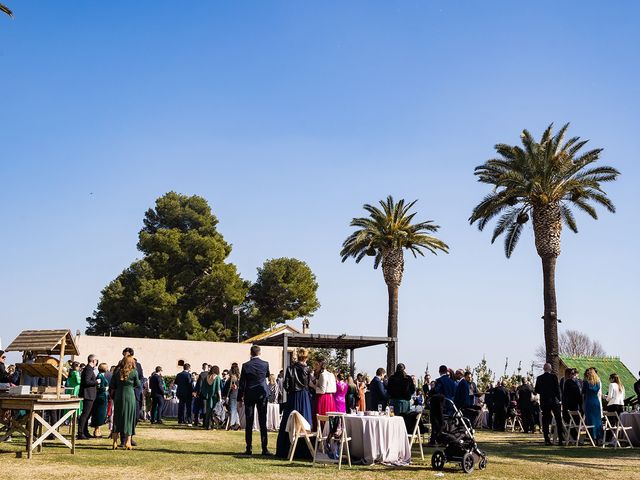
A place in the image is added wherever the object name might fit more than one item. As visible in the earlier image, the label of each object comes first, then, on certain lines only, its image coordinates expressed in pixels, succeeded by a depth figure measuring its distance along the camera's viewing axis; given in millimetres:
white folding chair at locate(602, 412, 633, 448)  15398
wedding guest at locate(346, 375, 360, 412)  18578
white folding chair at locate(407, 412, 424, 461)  12220
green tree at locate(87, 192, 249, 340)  51188
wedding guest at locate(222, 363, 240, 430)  19812
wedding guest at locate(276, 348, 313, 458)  11828
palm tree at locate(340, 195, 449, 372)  37438
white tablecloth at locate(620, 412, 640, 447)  16234
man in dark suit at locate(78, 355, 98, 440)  14109
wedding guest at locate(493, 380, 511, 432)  23297
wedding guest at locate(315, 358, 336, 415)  12070
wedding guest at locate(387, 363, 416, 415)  13812
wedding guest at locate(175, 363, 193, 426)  21453
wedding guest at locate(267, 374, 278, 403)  21583
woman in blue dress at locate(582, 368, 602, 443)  15898
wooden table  10742
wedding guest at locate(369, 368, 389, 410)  14595
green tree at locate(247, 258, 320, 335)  55469
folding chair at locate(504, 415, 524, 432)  23247
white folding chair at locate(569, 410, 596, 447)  15458
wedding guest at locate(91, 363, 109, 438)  14812
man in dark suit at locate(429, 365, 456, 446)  12484
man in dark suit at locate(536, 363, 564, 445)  16203
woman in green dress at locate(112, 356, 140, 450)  12469
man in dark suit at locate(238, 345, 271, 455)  12398
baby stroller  10500
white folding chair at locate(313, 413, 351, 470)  10947
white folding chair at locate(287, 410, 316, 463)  11289
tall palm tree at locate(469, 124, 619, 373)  29109
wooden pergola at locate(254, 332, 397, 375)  27328
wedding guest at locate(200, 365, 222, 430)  19578
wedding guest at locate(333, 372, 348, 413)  13152
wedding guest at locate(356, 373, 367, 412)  17984
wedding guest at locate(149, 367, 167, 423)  19984
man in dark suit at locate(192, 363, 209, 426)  20500
